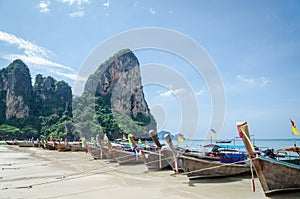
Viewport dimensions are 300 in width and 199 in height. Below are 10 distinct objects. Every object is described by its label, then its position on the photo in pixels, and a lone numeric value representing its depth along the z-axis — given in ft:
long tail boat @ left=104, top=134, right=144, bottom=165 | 43.92
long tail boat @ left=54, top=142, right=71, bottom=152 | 91.32
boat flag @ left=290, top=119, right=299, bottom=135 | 40.14
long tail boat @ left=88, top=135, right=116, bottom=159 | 50.14
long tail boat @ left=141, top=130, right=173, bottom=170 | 34.13
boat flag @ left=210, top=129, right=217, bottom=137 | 73.00
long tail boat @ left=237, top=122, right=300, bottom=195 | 20.75
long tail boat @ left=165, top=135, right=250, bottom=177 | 28.63
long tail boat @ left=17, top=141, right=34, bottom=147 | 128.57
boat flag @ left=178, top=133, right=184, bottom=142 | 56.53
